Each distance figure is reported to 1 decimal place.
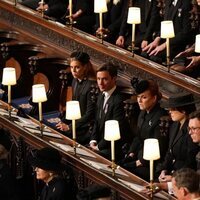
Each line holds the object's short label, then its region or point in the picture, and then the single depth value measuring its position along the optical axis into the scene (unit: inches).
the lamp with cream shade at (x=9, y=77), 674.8
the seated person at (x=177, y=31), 731.4
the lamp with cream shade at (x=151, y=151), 549.7
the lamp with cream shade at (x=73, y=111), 609.9
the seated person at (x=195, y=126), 558.3
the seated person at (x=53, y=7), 850.3
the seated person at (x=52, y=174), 573.9
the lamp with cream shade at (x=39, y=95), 640.4
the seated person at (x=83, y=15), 827.3
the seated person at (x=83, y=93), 698.8
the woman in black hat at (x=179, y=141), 591.6
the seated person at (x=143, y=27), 768.3
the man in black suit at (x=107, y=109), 663.8
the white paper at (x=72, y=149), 618.4
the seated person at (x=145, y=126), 624.7
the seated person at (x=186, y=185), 483.2
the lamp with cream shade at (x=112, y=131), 578.9
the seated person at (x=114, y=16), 805.9
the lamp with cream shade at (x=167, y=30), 661.3
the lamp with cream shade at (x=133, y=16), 697.0
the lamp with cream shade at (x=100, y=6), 718.5
